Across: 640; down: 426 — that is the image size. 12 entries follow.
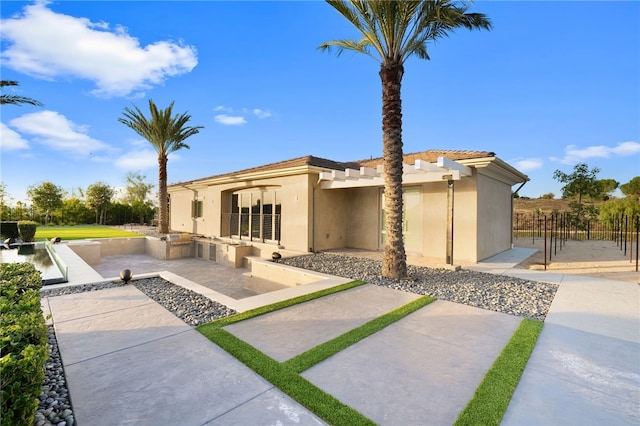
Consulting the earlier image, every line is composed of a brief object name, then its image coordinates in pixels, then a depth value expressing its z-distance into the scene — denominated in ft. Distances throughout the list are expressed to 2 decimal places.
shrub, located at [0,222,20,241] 73.20
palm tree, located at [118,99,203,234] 72.33
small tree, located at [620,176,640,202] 119.24
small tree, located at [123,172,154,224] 188.24
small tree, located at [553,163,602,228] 75.59
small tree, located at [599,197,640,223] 72.28
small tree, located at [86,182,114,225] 127.95
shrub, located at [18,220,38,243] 67.41
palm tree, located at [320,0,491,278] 28.12
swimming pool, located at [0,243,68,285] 29.07
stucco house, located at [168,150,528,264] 39.75
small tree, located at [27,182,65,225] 114.21
